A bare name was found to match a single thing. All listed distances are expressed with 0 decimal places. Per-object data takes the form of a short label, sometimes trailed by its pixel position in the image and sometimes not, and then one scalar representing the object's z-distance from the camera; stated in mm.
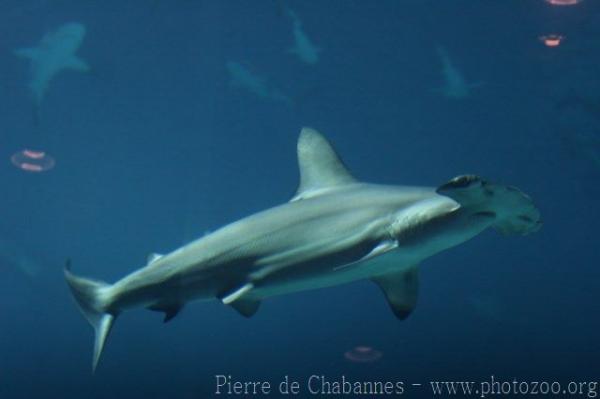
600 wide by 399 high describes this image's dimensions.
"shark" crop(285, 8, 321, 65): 11463
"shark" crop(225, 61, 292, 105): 12891
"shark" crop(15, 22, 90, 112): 11867
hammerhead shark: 4508
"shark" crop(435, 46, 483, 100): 12320
